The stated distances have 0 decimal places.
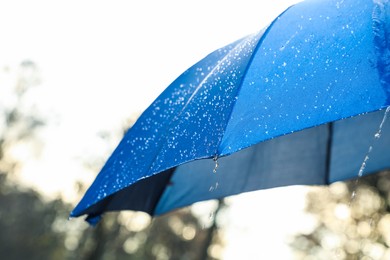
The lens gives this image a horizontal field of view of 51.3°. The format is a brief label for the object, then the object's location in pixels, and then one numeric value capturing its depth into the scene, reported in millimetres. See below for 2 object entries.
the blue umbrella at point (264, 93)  1369
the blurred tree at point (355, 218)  8883
